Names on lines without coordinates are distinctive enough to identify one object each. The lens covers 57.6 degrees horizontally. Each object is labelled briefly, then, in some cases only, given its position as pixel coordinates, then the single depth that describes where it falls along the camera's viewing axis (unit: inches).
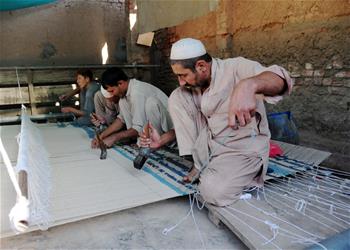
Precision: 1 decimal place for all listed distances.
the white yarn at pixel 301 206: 62.9
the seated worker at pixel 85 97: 160.9
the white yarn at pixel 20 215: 46.6
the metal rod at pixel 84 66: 188.6
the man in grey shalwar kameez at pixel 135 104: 109.7
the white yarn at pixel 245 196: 67.8
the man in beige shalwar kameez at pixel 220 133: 68.2
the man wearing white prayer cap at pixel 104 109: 131.9
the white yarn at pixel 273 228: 53.9
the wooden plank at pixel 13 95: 195.3
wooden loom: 54.9
